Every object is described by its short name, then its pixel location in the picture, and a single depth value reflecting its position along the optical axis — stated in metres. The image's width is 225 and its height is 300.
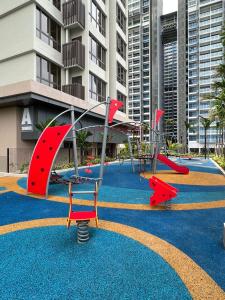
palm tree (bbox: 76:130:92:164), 21.20
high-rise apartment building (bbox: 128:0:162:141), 111.12
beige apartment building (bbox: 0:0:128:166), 18.61
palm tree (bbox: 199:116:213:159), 42.58
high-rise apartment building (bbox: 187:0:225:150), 87.12
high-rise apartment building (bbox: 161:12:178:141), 123.80
